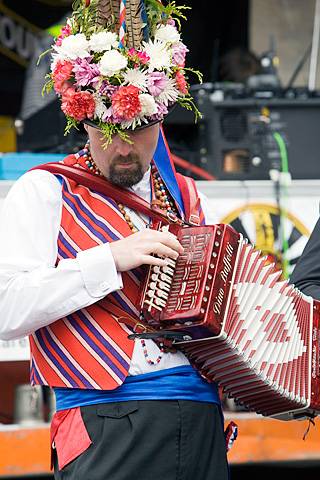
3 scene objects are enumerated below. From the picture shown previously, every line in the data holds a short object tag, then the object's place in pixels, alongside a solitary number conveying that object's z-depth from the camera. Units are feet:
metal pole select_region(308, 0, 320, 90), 57.36
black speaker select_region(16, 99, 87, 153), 41.22
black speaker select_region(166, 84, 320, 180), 43.06
